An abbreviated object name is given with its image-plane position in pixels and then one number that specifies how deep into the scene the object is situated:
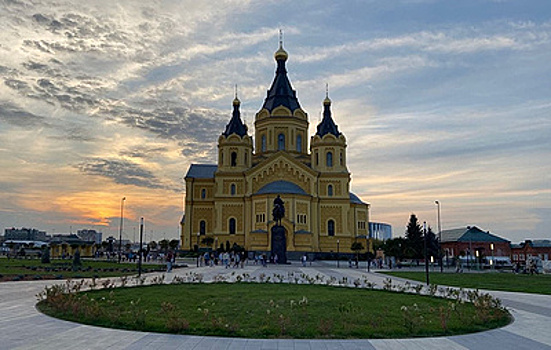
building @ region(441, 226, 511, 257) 79.56
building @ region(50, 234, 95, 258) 71.50
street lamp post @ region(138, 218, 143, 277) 29.32
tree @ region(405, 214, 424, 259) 57.03
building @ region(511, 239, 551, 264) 79.62
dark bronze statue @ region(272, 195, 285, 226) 48.38
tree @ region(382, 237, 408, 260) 58.50
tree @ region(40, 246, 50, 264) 44.74
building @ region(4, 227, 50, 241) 181.32
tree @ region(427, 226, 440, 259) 56.90
